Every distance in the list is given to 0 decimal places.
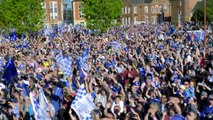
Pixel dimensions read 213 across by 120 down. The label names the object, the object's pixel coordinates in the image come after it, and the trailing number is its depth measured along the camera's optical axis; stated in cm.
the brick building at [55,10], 8050
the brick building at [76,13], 8854
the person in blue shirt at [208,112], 982
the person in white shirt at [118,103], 1052
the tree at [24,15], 4409
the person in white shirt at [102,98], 1156
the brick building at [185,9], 9275
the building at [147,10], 10605
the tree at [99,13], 4384
